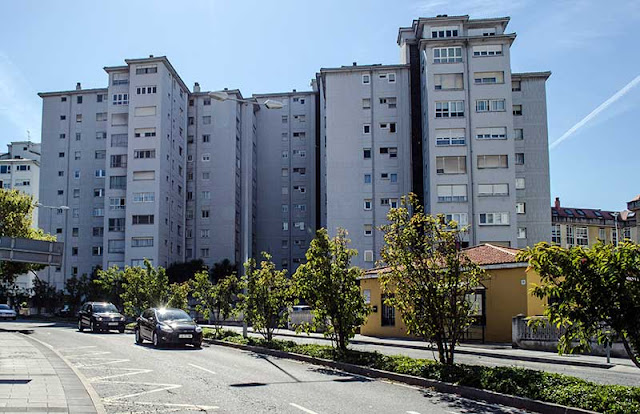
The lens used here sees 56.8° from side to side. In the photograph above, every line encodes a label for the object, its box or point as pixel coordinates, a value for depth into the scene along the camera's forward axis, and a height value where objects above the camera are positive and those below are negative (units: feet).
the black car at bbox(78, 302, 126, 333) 108.17 -7.38
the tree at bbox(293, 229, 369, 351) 57.92 -0.99
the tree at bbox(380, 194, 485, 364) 44.93 +0.08
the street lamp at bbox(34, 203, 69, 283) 244.01 +22.41
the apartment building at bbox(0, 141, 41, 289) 340.59 +59.92
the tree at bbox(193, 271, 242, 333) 92.58 -2.60
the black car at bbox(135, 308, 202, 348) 73.00 -6.22
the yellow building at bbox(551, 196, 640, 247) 295.48 +28.02
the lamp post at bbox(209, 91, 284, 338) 69.85 +20.20
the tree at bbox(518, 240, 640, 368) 28.19 -0.58
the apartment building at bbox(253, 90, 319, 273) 262.26 +45.56
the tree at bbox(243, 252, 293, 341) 73.10 -2.60
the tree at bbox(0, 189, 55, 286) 157.28 +15.32
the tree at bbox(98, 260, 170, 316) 111.24 -2.10
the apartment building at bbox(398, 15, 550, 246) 182.91 +45.69
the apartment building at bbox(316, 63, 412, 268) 200.85 +46.18
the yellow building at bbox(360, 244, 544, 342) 83.71 -2.61
